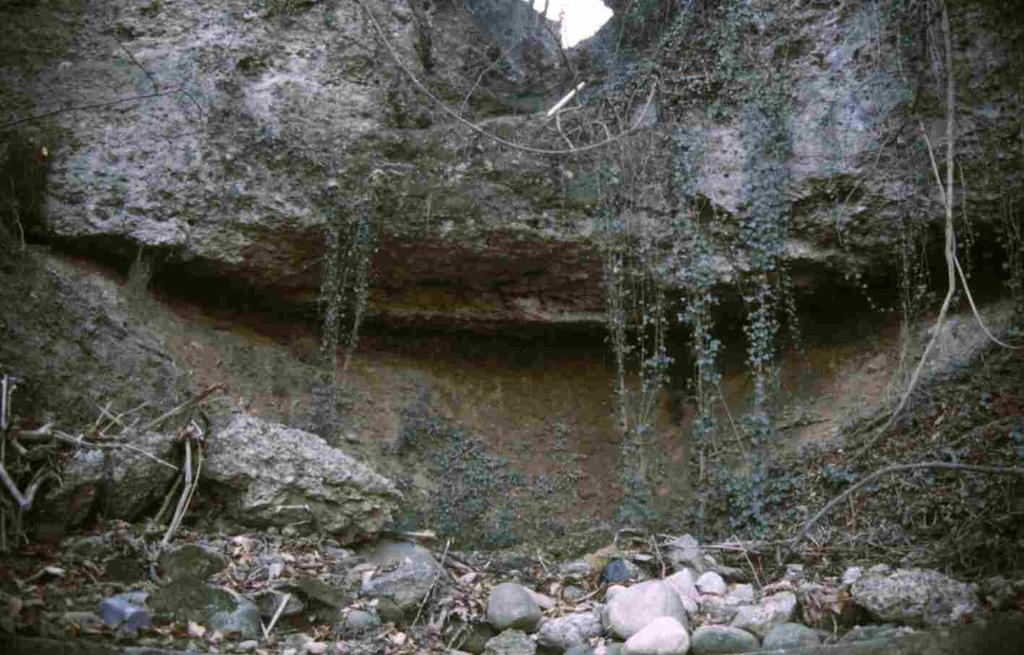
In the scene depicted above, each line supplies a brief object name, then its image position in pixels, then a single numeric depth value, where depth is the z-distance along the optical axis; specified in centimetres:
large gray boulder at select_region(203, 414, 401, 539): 426
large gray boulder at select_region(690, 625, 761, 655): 341
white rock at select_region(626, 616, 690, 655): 338
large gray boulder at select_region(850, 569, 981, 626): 337
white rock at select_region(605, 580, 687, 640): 364
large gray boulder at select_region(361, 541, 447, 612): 379
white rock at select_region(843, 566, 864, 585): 395
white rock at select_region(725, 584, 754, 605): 402
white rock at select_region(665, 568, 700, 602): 407
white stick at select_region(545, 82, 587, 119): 594
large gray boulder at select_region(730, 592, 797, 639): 362
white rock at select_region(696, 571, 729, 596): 420
